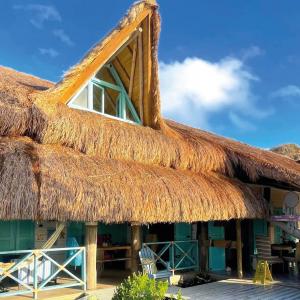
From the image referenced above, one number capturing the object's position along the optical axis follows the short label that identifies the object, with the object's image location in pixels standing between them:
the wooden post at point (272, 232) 12.44
